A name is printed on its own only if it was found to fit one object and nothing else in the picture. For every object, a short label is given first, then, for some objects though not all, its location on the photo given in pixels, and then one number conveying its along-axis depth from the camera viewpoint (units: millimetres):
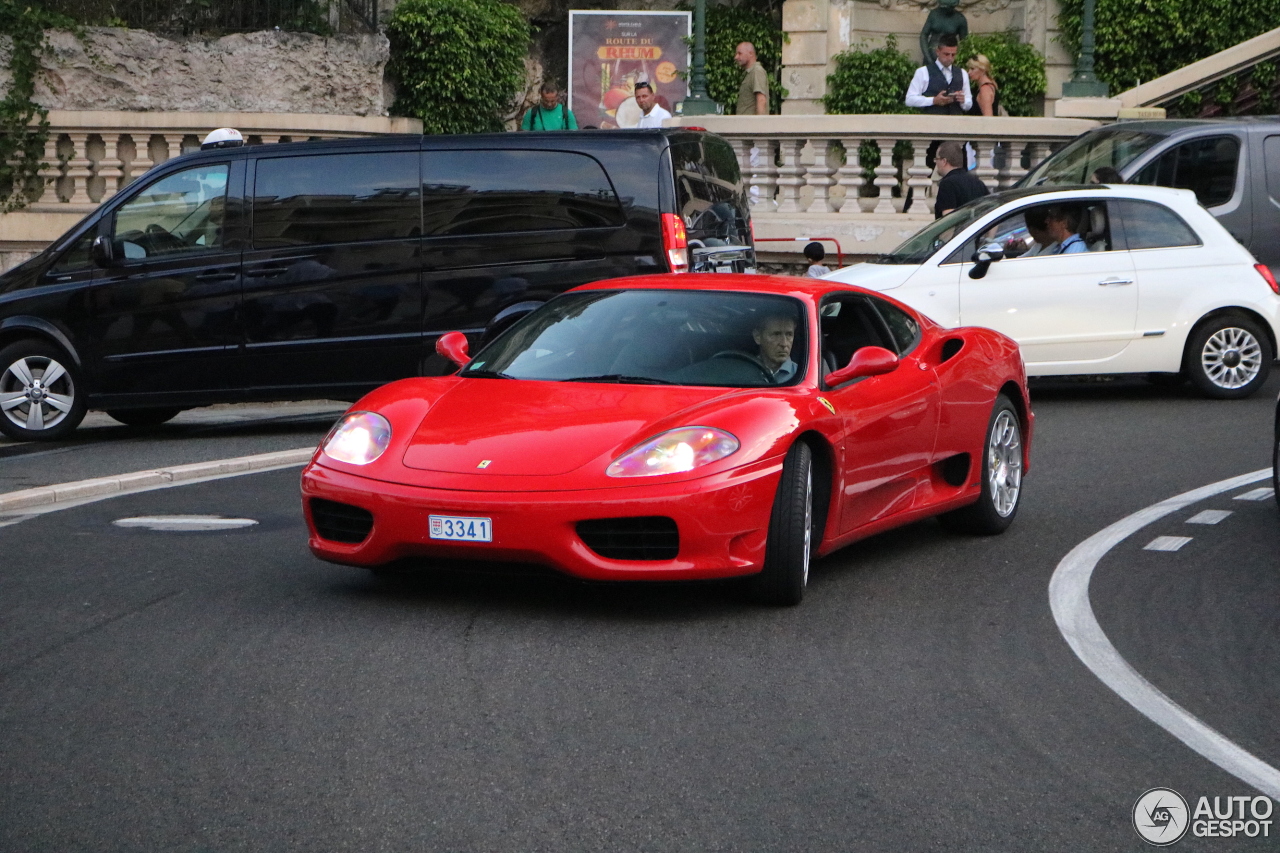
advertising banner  27719
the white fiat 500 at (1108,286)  13898
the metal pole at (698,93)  20516
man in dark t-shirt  16781
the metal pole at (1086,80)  21062
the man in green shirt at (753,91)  20625
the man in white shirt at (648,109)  19156
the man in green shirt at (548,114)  19391
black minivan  12453
